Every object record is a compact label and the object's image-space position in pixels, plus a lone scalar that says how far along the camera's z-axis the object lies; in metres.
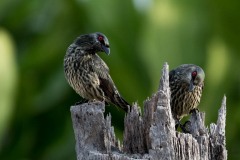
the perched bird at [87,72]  10.42
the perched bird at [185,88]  10.12
